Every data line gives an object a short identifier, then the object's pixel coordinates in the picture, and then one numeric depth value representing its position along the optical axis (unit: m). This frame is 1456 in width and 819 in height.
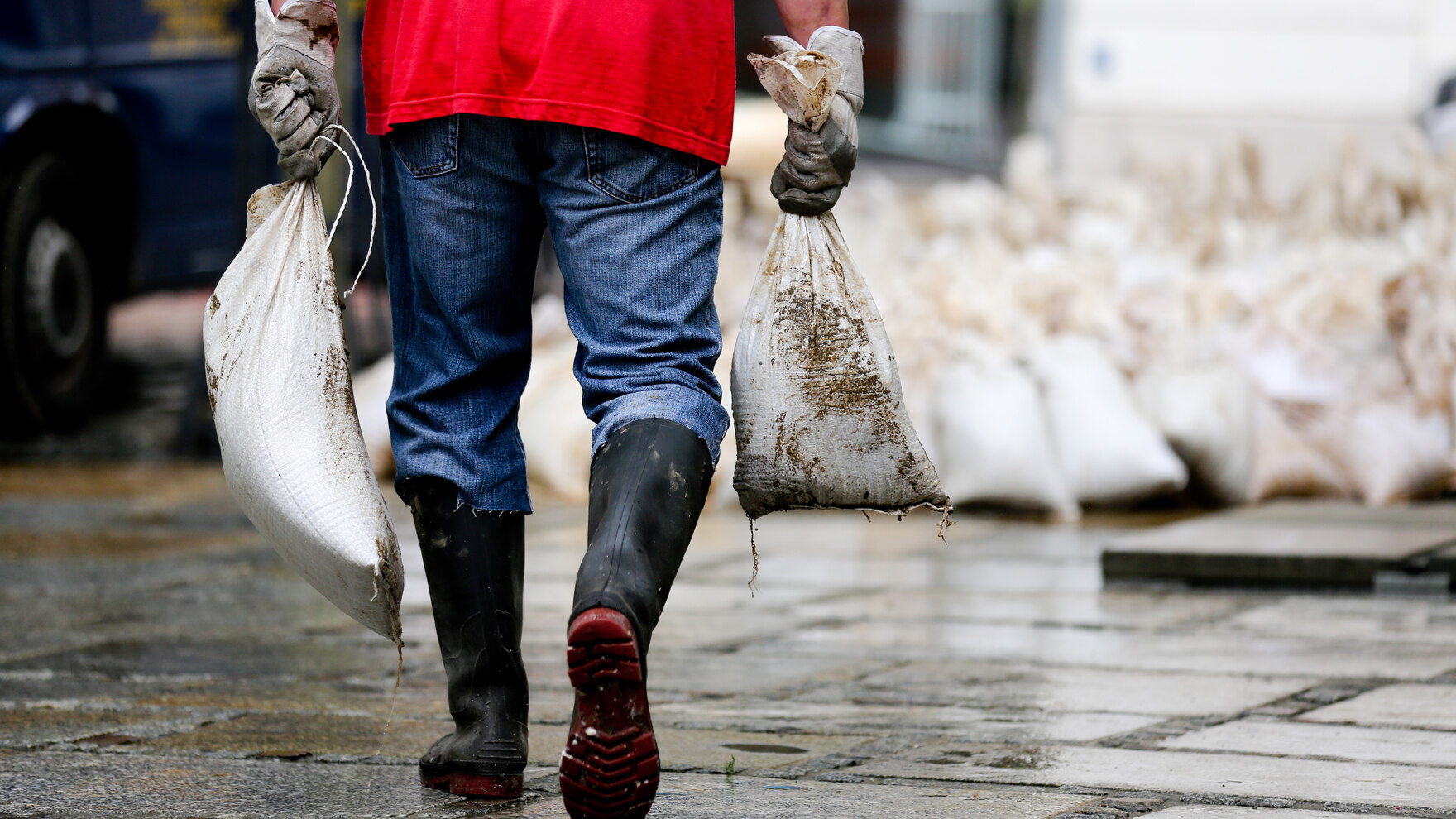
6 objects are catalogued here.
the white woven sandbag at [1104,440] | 11.11
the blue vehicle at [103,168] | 14.05
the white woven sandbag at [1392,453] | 11.12
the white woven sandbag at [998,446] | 11.12
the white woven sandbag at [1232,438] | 11.17
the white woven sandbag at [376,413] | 12.41
